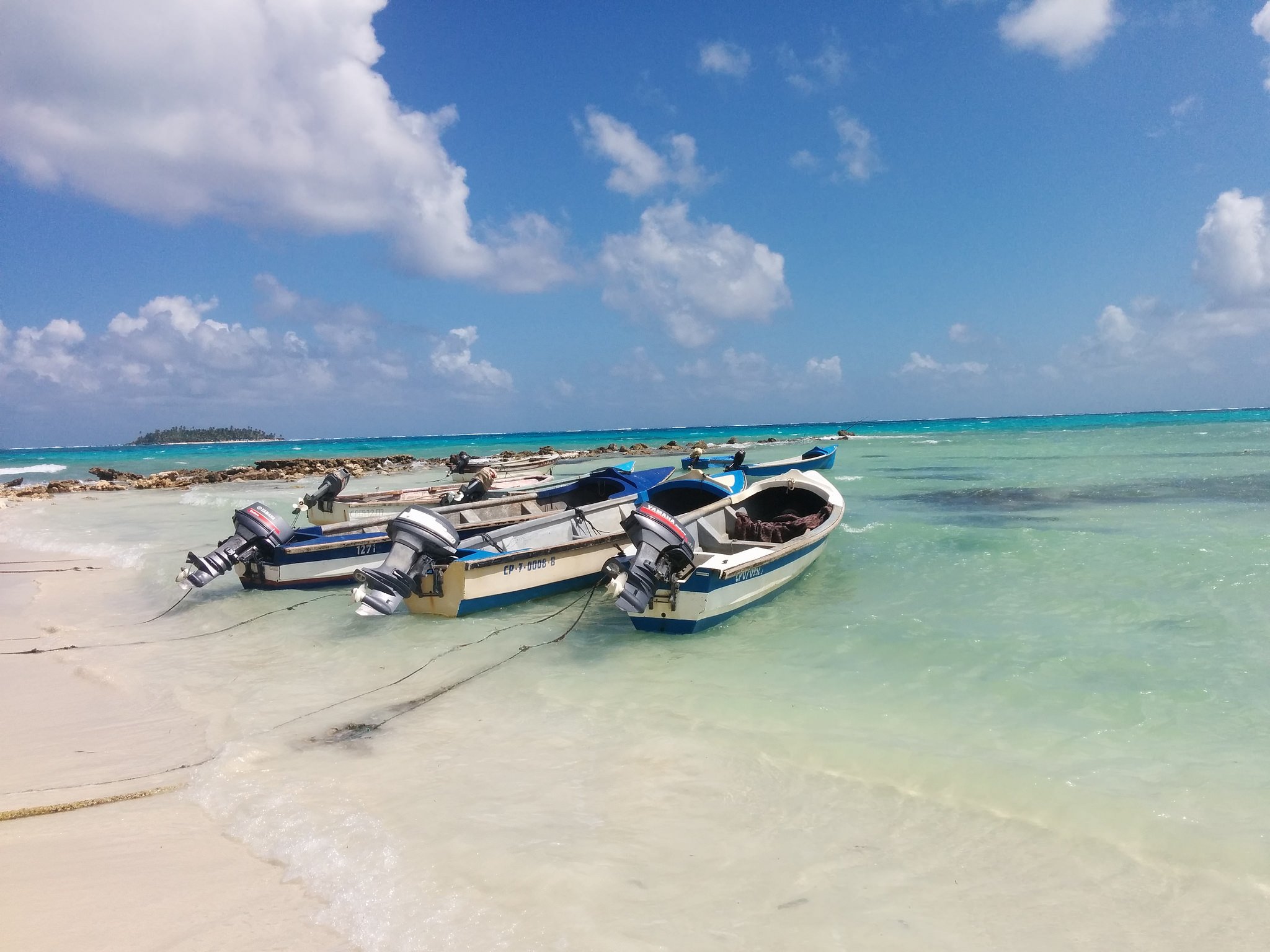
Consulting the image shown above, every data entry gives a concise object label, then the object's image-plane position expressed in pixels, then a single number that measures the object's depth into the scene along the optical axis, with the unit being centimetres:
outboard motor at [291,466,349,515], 1644
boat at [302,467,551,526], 1648
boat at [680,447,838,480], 2236
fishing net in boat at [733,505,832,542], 1248
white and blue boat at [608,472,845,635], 840
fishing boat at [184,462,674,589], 1134
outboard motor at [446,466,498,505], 1495
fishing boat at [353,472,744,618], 912
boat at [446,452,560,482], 2483
